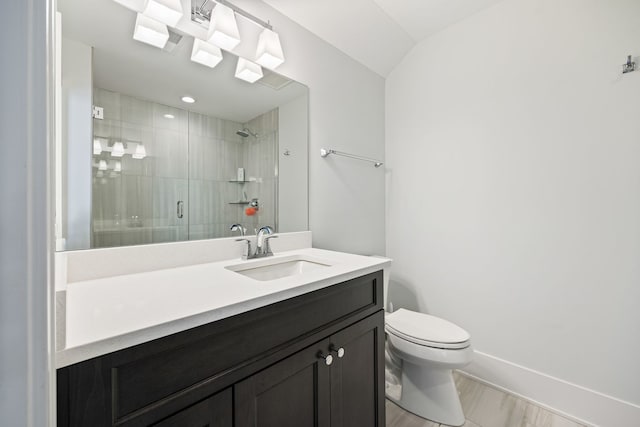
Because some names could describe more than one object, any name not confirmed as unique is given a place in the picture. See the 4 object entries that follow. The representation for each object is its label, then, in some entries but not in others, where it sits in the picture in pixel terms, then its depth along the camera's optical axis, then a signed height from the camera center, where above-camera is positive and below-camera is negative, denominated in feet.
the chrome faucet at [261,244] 4.17 -0.50
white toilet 4.30 -2.48
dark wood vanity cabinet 1.68 -1.30
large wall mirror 3.00 +0.99
